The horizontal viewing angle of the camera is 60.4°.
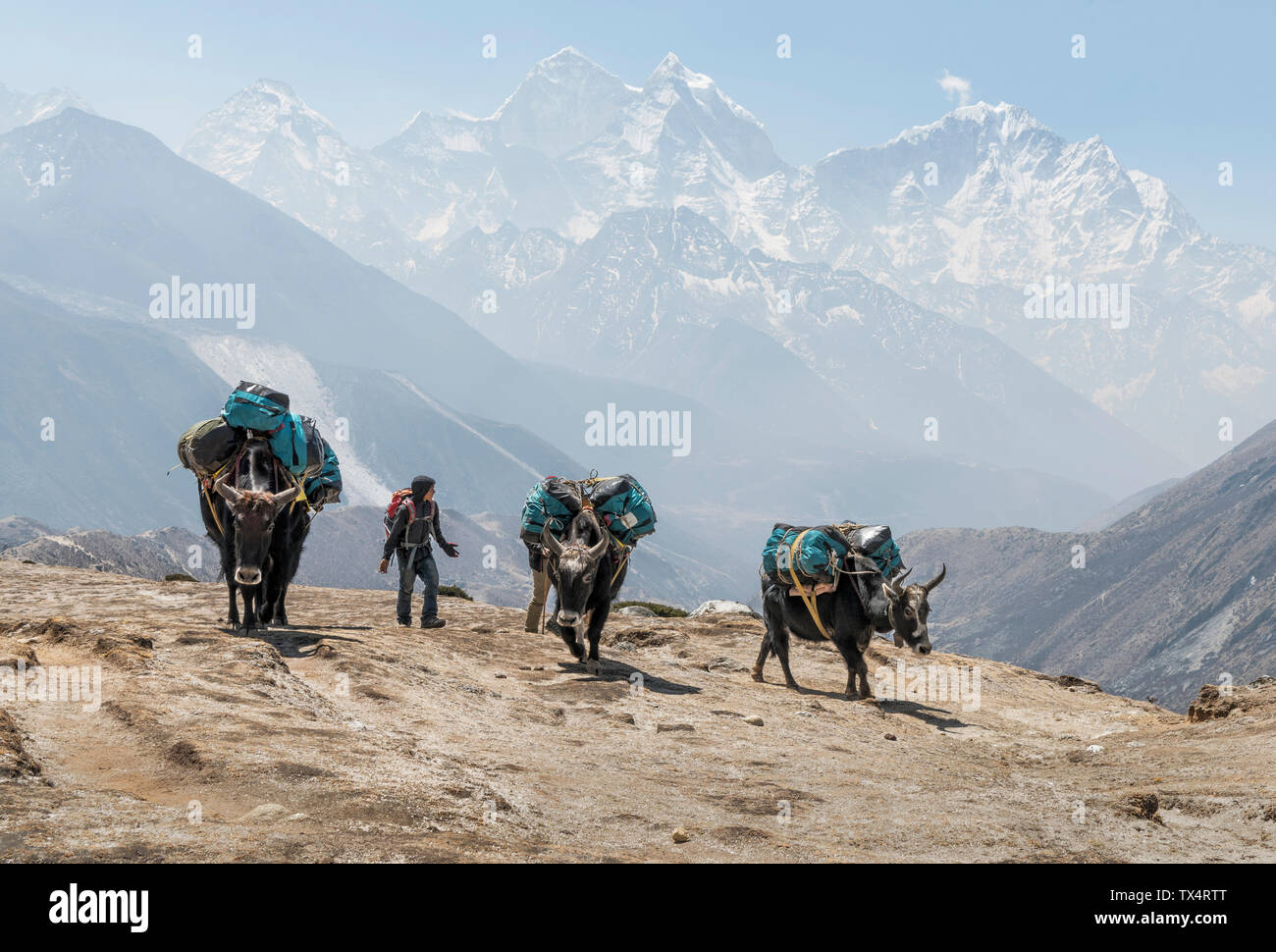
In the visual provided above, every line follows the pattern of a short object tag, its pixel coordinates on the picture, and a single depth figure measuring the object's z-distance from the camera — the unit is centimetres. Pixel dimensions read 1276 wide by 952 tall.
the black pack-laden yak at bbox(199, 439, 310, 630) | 1497
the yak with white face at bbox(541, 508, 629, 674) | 1547
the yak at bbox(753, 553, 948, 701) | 1691
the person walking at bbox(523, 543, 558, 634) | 2076
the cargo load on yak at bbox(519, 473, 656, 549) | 1689
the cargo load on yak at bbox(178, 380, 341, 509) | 1611
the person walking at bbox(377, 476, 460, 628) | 1989
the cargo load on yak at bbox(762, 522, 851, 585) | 1727
